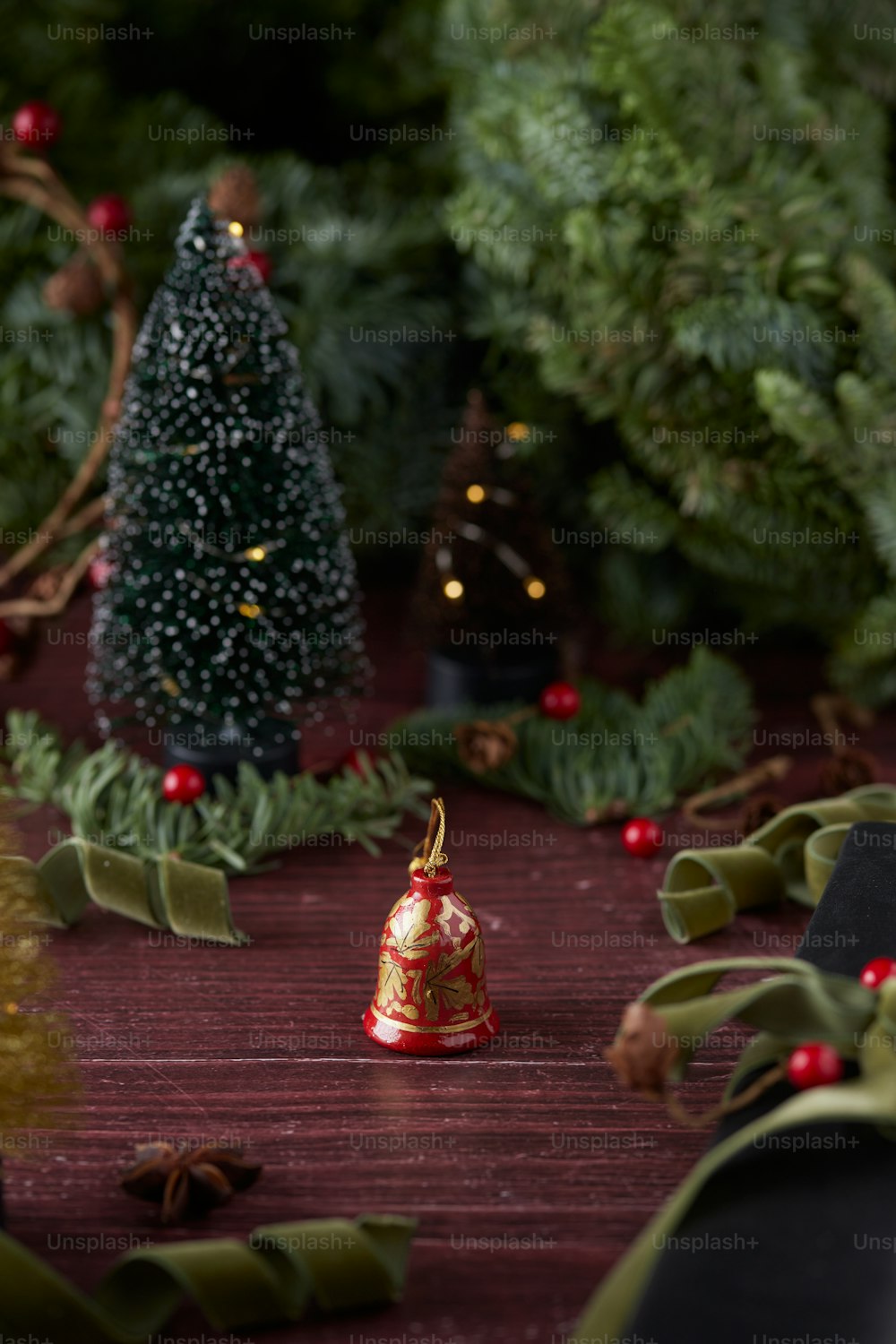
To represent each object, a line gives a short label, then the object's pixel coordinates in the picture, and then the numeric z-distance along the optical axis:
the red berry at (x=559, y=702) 1.19
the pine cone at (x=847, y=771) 1.16
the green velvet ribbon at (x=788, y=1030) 0.92
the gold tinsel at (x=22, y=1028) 0.95
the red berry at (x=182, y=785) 1.12
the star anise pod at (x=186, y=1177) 0.96
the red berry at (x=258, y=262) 1.12
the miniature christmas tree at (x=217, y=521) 1.11
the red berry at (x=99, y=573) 1.14
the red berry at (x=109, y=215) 1.21
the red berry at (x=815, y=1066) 0.96
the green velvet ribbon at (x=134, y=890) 1.07
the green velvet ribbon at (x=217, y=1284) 0.92
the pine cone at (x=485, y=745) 1.16
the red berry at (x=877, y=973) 0.99
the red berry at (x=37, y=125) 1.19
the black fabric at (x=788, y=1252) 0.91
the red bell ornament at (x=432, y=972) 1.01
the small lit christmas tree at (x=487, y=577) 1.20
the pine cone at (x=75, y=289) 1.23
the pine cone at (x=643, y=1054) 0.94
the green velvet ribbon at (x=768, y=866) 1.07
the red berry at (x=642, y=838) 1.12
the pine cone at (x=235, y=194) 1.18
